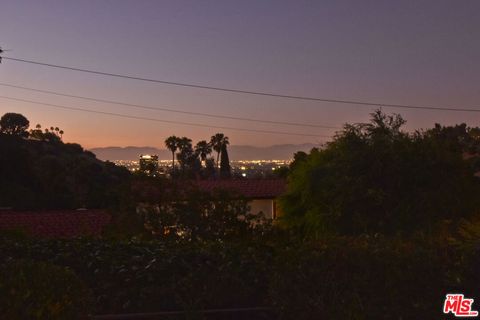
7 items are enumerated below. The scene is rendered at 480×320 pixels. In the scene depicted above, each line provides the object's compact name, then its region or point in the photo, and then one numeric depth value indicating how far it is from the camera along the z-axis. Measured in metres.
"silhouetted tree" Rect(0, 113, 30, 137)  93.06
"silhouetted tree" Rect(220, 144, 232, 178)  94.07
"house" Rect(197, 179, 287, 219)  49.16
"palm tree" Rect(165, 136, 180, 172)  121.81
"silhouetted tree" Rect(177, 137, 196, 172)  121.69
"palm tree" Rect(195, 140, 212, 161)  123.25
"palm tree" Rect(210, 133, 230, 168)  120.88
